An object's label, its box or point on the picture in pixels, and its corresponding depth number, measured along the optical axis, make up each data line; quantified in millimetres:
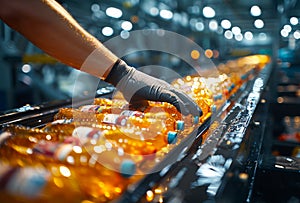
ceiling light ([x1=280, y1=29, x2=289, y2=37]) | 6208
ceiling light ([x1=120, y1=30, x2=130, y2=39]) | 7623
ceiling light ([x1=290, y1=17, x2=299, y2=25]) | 6173
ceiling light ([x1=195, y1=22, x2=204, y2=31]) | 9044
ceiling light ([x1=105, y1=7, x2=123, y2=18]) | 5988
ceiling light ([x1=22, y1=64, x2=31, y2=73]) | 5719
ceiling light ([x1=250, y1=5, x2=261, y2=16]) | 6855
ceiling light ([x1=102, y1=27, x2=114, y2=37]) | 7582
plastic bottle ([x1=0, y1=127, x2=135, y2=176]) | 912
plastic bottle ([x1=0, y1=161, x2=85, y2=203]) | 720
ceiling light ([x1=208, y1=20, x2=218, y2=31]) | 9405
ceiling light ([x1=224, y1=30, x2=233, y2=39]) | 10399
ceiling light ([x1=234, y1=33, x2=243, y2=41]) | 11347
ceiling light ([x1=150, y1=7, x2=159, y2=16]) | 7267
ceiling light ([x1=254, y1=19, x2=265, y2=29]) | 8104
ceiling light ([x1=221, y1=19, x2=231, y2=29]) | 8807
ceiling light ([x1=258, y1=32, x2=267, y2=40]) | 10606
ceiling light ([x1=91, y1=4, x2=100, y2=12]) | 6389
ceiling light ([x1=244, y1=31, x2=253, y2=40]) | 10582
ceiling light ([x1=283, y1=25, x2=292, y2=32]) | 6245
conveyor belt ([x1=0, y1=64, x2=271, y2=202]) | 971
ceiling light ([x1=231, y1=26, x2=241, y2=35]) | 9645
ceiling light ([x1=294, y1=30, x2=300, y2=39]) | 6455
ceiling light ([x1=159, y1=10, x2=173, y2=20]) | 7426
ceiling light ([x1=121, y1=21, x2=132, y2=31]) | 7035
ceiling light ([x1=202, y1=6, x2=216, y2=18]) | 7452
